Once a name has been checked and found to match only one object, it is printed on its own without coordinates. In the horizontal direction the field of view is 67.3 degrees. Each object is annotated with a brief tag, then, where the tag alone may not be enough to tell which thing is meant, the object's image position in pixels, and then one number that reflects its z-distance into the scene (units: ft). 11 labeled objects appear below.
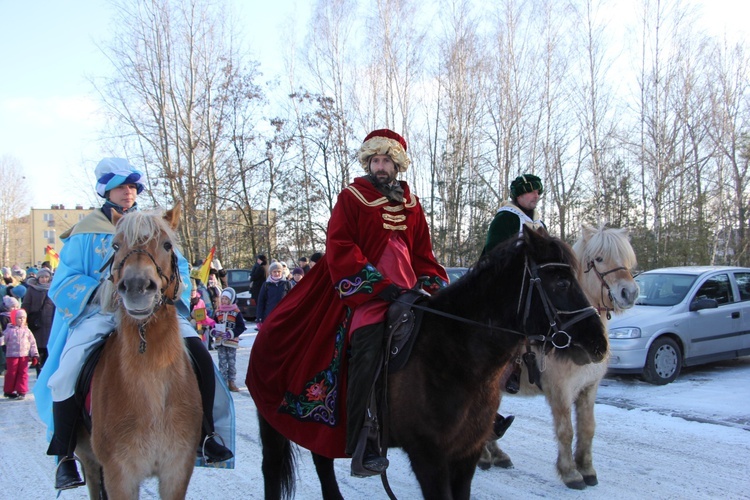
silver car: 27.73
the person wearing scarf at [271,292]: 33.68
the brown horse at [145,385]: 9.79
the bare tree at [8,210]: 191.24
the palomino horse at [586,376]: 15.42
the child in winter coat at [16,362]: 30.40
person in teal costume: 10.90
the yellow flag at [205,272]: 37.63
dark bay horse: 10.21
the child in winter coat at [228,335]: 30.35
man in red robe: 11.00
